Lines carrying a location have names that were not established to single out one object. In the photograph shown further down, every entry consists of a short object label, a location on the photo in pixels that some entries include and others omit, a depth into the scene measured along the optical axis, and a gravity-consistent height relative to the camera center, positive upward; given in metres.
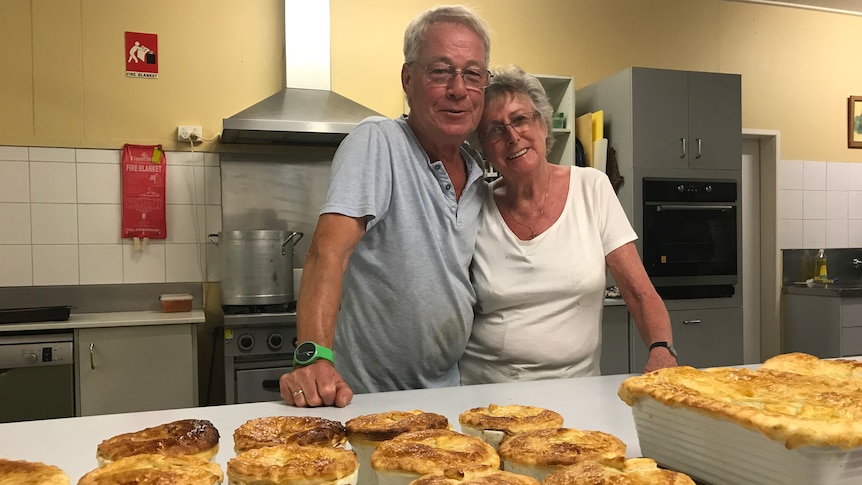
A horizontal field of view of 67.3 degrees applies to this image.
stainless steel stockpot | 3.02 -0.16
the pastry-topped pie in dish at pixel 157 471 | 0.60 -0.23
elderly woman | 1.46 -0.07
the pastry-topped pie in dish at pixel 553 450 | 0.67 -0.23
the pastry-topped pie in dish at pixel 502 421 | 0.79 -0.24
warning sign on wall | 3.30 +0.91
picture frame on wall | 4.52 +0.75
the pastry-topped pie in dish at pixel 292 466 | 0.62 -0.23
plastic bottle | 4.32 -0.27
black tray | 2.70 -0.34
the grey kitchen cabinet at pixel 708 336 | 3.44 -0.57
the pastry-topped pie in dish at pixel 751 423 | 0.60 -0.19
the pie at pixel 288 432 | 0.75 -0.24
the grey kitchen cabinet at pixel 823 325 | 3.78 -0.59
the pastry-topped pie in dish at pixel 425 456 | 0.65 -0.23
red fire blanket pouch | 3.29 +0.22
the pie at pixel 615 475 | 0.60 -0.23
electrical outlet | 3.32 +0.52
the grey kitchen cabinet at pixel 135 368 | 2.74 -0.58
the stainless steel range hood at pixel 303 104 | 3.02 +0.63
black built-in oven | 3.43 -0.04
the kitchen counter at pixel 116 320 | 2.67 -0.38
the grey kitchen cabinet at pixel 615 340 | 3.26 -0.55
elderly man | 1.38 +0.01
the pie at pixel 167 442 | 0.70 -0.23
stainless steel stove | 2.82 -0.53
